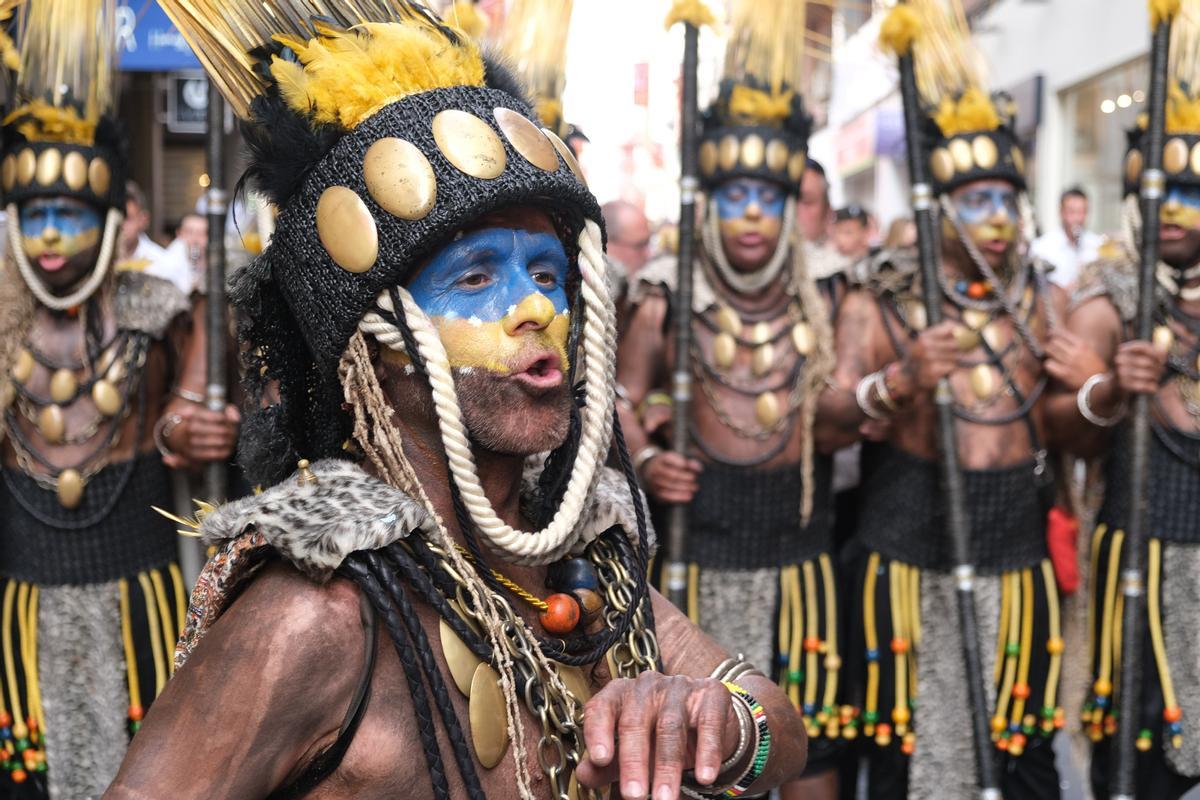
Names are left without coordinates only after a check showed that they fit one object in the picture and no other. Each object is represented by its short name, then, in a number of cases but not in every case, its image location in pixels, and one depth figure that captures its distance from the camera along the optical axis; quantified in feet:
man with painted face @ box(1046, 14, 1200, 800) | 13.93
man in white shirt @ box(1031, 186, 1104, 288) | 30.27
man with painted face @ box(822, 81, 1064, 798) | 14.20
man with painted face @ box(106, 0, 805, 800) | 5.08
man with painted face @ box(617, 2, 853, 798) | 14.29
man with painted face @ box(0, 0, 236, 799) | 13.17
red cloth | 14.62
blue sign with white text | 20.01
